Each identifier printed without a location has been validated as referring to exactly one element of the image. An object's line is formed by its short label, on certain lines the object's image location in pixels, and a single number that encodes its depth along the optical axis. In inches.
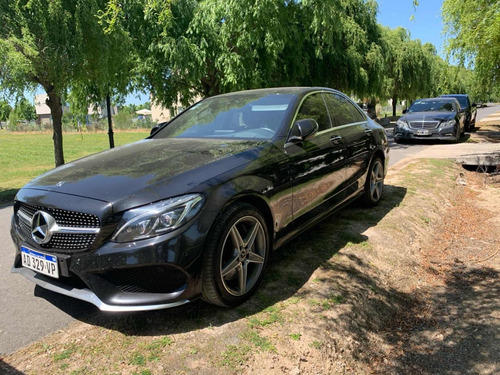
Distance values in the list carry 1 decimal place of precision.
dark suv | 713.0
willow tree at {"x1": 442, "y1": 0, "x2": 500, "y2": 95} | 417.1
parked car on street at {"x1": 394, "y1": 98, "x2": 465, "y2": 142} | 553.3
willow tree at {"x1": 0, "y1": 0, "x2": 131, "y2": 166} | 279.3
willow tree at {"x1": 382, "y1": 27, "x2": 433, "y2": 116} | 1015.6
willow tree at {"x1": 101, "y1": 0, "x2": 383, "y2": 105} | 434.6
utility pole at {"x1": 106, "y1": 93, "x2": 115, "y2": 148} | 395.5
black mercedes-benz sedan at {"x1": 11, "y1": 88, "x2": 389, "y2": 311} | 97.9
